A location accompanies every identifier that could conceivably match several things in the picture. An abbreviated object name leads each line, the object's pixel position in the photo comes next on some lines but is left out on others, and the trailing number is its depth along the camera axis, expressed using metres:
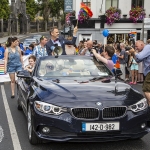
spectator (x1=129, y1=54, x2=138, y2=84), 14.17
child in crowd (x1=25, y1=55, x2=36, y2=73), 9.16
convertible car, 5.01
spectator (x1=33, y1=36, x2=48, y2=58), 10.82
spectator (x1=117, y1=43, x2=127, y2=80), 14.48
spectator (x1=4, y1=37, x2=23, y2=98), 10.45
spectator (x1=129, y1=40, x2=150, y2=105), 6.77
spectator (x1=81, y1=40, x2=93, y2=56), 9.84
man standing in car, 9.23
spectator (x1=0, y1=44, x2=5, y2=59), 17.50
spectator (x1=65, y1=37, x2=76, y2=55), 10.40
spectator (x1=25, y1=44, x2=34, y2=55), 19.03
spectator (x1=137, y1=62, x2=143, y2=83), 13.95
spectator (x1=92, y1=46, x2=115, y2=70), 7.11
